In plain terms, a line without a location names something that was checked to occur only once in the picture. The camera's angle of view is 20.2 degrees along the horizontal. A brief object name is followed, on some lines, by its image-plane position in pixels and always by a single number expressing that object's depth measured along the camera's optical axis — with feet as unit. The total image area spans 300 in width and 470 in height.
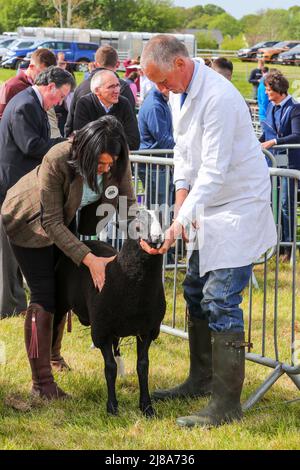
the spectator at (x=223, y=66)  33.86
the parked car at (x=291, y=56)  136.05
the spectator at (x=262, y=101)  42.80
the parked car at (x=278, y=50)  153.99
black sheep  14.34
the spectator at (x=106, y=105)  24.16
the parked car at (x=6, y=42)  175.55
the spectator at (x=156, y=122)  27.48
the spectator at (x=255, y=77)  83.87
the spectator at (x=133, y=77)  63.78
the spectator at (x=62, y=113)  31.53
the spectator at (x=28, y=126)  19.79
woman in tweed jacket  14.47
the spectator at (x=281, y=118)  30.71
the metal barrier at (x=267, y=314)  16.33
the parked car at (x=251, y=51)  173.39
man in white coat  13.64
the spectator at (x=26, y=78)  25.68
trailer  186.80
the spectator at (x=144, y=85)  43.11
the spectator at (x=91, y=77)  26.50
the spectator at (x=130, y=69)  66.41
